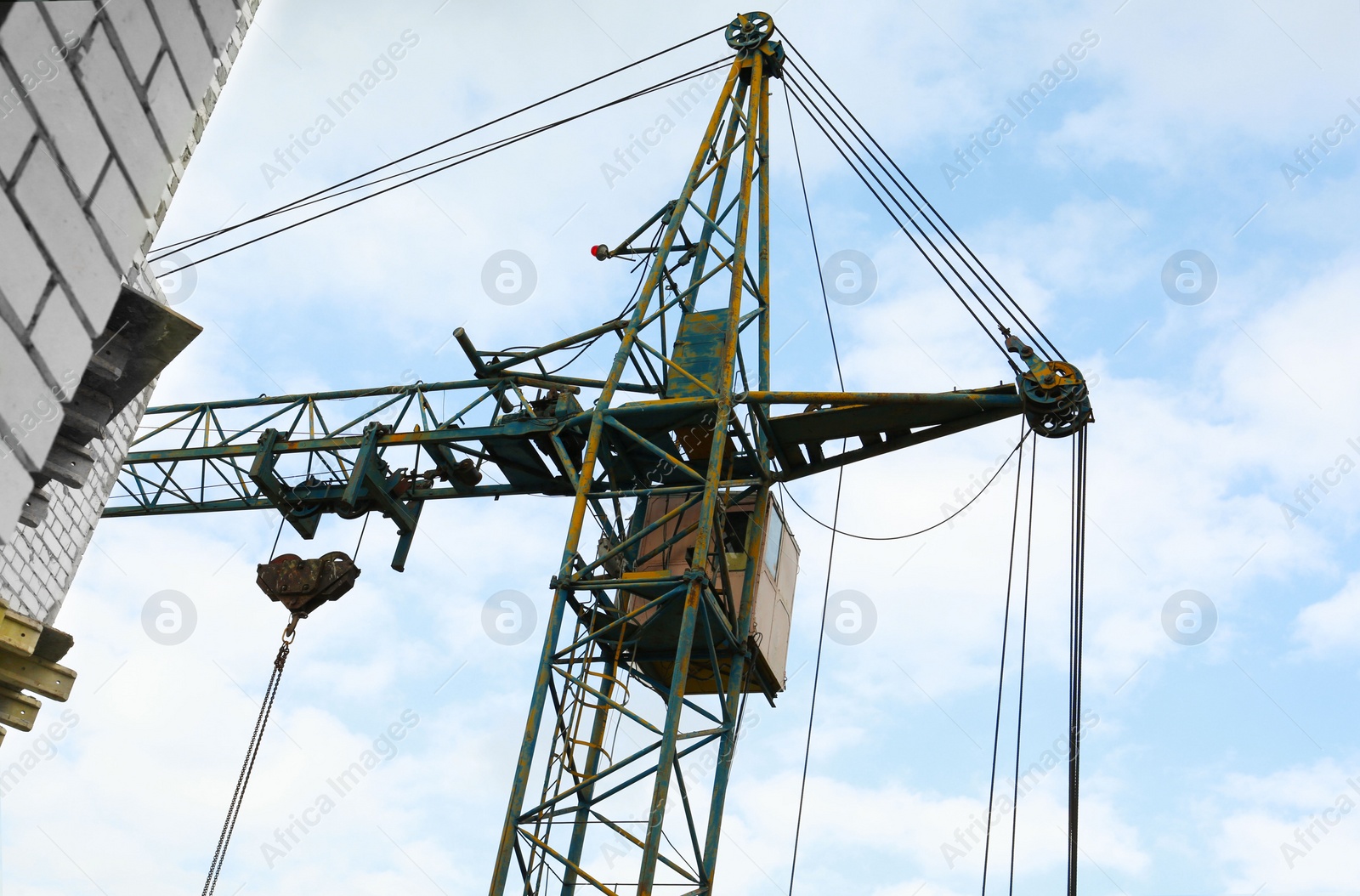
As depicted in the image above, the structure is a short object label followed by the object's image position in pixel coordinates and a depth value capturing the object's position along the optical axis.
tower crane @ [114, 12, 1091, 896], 14.13
